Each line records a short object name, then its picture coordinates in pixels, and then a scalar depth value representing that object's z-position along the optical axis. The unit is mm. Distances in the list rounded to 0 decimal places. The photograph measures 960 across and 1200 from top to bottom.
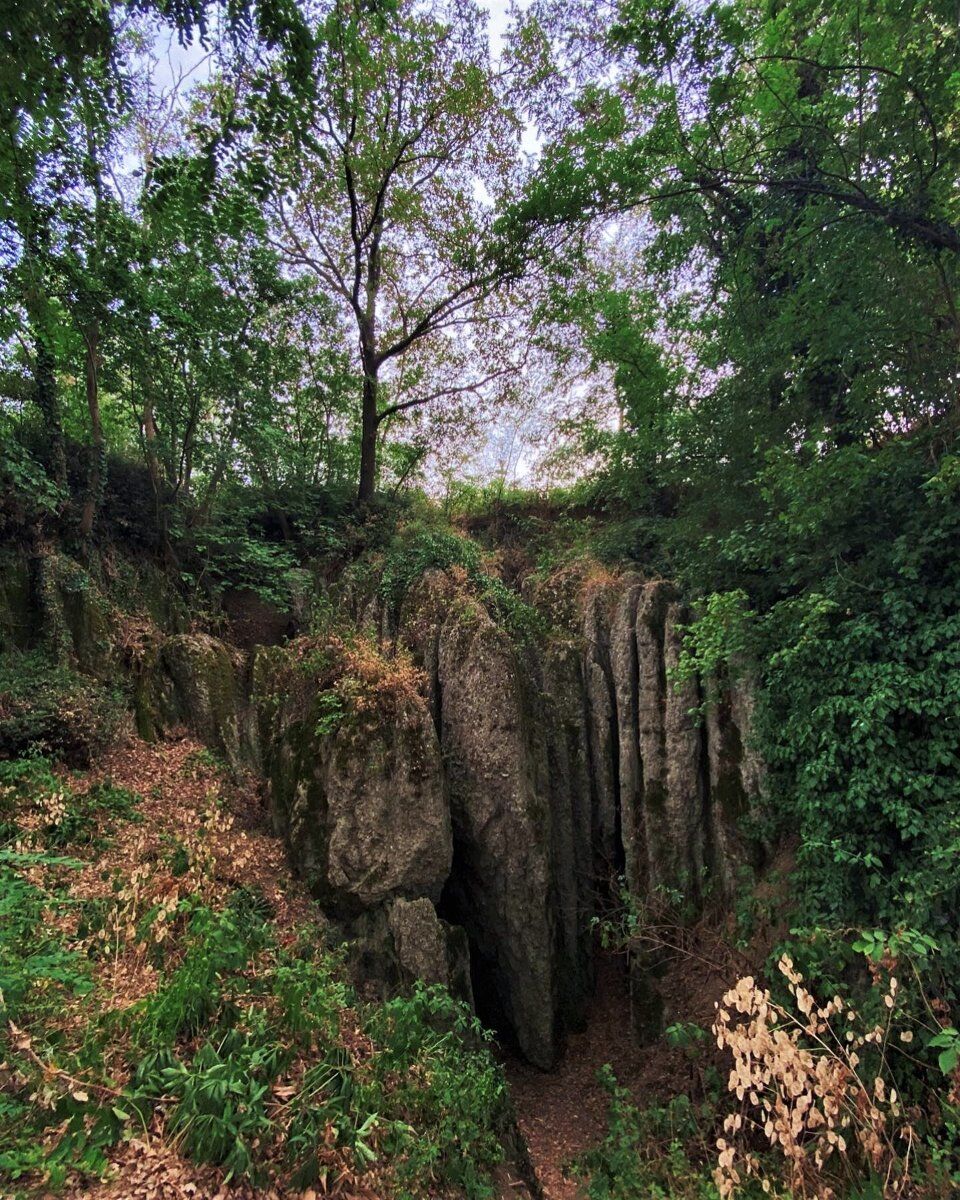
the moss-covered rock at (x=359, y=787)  6586
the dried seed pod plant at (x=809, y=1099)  2916
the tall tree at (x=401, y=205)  11586
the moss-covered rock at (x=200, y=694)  8719
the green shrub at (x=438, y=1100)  3596
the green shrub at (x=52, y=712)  6305
